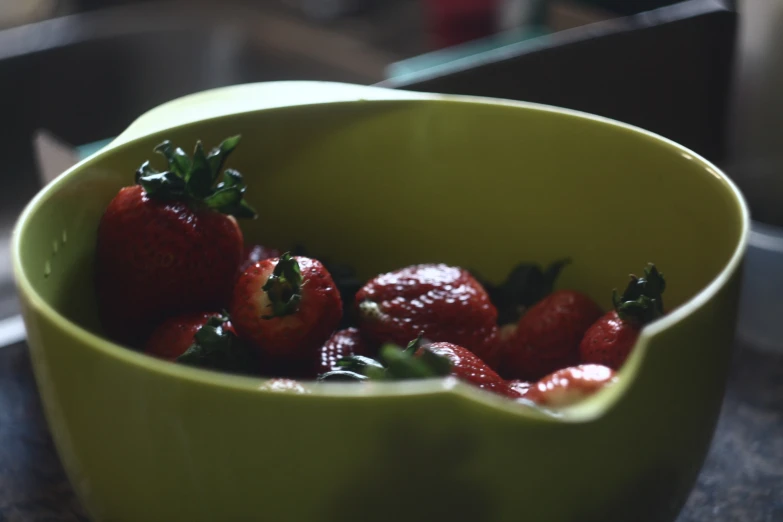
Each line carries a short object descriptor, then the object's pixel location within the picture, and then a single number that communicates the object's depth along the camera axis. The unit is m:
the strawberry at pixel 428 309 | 0.55
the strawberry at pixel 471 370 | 0.50
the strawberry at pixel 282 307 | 0.52
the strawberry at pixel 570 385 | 0.47
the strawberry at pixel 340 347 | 0.53
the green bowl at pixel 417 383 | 0.44
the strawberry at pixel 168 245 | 0.53
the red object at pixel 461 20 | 1.17
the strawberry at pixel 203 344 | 0.51
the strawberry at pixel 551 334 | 0.55
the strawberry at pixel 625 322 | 0.52
